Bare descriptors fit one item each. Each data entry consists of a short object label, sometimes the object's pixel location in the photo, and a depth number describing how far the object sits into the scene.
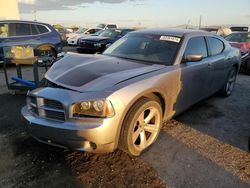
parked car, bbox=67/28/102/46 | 14.34
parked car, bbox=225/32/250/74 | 7.23
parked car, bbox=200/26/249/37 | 15.65
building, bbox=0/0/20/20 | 20.44
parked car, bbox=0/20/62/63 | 6.92
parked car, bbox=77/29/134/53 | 10.16
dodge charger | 2.06
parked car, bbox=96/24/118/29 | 20.91
